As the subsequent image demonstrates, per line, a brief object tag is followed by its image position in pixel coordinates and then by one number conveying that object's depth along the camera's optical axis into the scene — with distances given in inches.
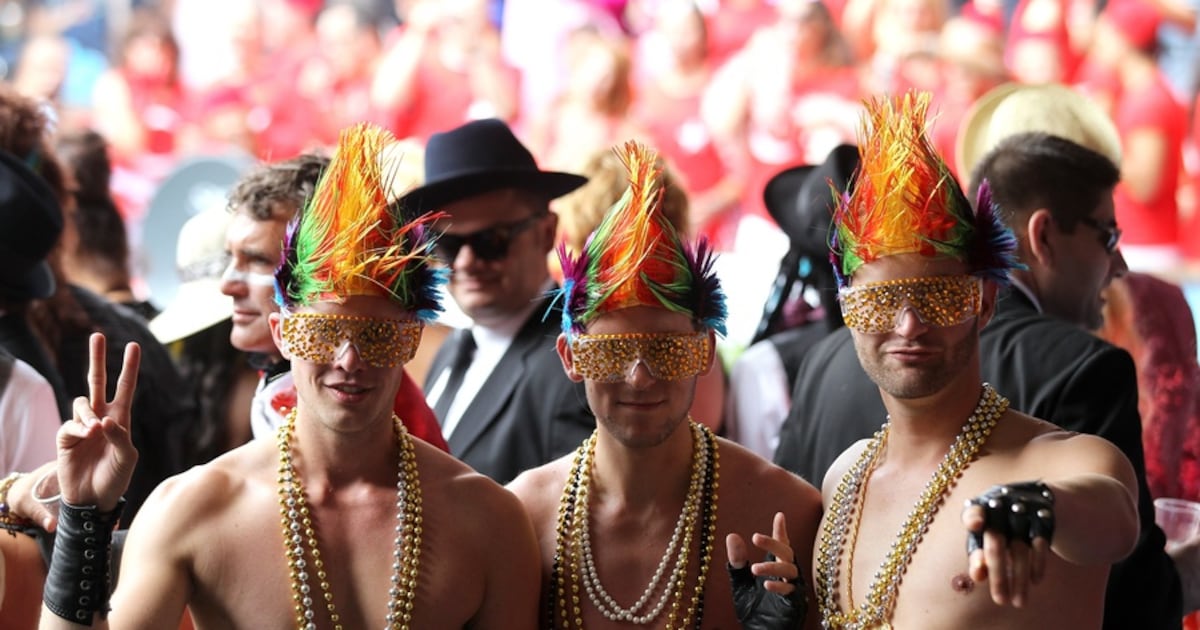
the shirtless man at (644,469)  269.6
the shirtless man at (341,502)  254.7
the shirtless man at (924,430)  239.0
